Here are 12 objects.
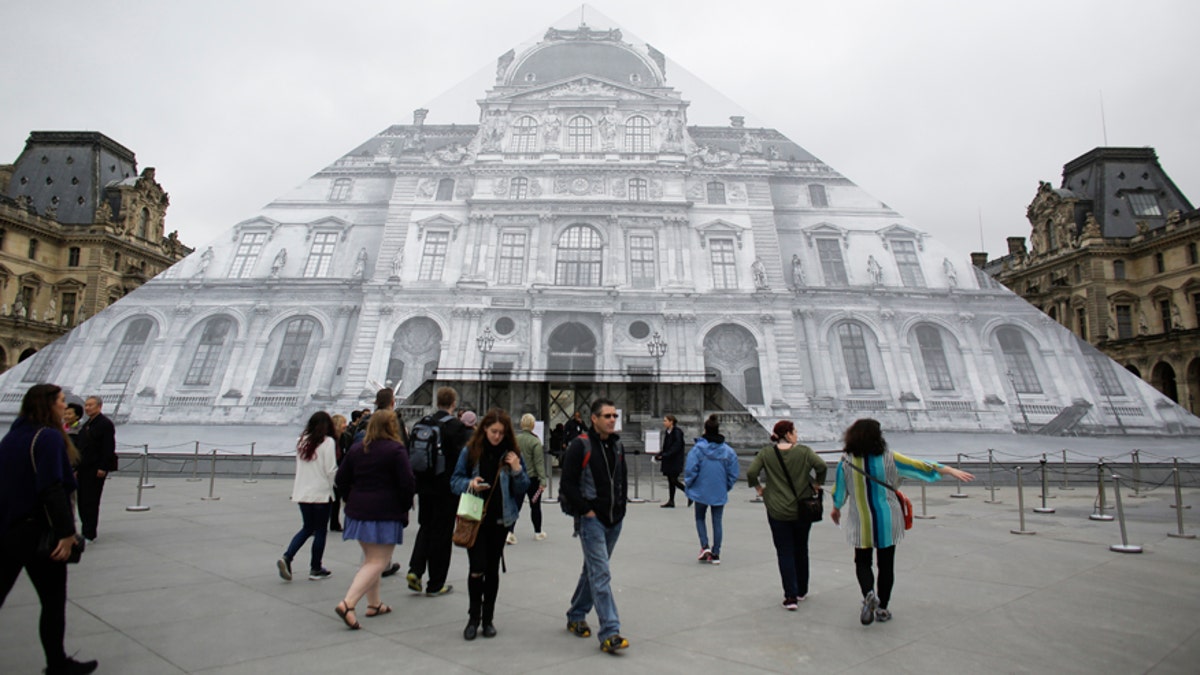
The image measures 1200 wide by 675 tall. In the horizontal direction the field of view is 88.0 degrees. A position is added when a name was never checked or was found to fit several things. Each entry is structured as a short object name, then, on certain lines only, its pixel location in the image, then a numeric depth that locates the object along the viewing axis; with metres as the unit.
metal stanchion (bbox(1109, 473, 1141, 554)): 7.52
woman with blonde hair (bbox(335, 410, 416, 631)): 4.73
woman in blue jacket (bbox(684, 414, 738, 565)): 7.30
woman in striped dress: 4.98
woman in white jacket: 6.16
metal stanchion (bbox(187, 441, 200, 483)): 14.25
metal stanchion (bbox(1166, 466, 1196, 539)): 8.55
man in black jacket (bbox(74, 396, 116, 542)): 7.64
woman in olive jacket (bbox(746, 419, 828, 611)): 5.43
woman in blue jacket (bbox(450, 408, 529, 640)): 4.46
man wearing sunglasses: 4.20
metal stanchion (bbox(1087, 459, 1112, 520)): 9.62
